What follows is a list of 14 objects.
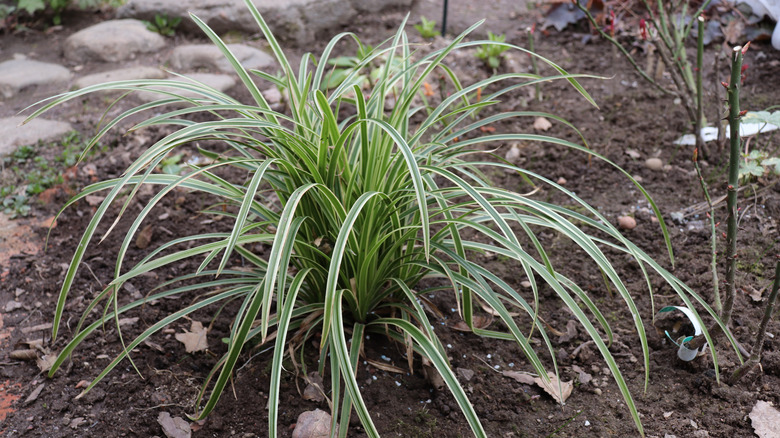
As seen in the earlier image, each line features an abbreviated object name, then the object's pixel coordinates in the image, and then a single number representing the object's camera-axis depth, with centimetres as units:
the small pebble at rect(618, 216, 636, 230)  230
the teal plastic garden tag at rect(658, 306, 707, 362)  170
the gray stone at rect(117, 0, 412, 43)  379
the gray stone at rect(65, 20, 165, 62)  358
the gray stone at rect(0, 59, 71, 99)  325
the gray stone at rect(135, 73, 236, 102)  313
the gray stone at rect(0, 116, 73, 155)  278
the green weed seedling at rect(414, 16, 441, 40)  366
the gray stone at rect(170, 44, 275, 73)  348
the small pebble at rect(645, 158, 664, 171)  261
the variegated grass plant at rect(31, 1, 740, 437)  132
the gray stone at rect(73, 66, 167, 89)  324
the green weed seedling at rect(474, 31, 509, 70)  343
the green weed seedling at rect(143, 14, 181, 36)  382
